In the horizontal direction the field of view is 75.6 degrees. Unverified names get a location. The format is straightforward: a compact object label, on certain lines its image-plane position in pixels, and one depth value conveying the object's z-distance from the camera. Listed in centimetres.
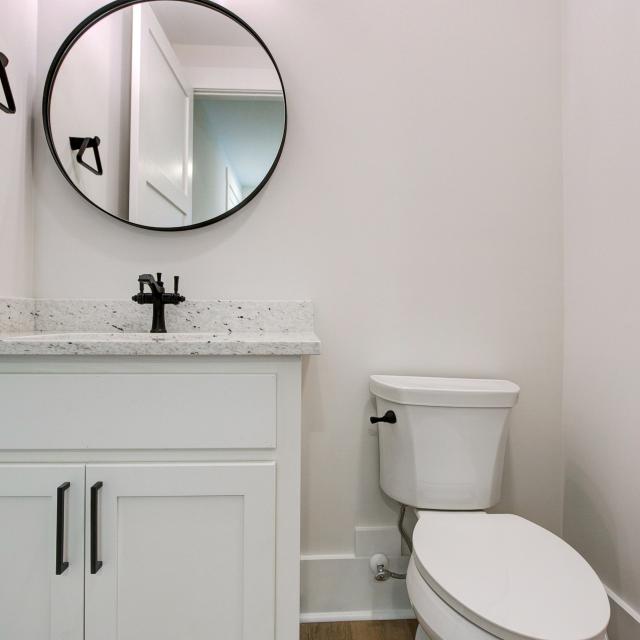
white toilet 69
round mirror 124
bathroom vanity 83
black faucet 115
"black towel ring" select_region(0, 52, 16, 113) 101
